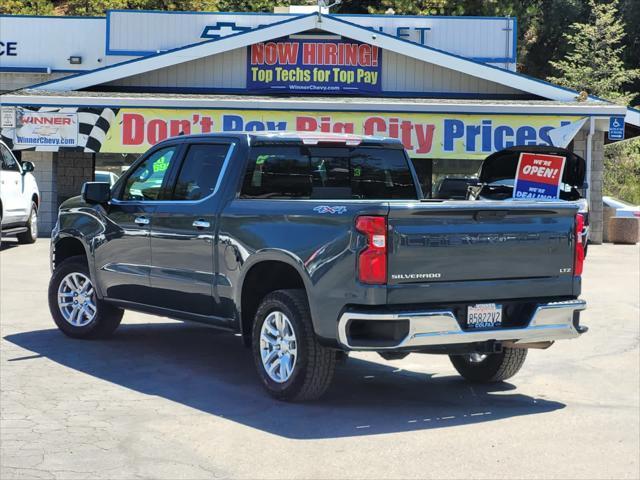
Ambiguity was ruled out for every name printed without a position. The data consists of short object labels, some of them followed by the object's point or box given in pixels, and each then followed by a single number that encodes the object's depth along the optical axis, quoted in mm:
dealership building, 23891
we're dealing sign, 15562
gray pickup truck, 6871
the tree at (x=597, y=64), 46062
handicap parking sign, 23891
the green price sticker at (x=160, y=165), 8911
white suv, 18375
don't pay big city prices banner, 23906
